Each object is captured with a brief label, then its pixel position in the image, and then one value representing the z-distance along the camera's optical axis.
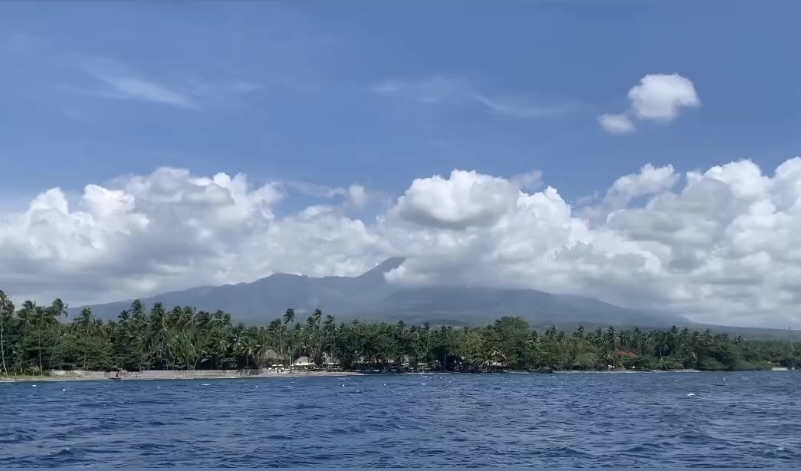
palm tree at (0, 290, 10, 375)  120.75
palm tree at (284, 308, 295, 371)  175.00
